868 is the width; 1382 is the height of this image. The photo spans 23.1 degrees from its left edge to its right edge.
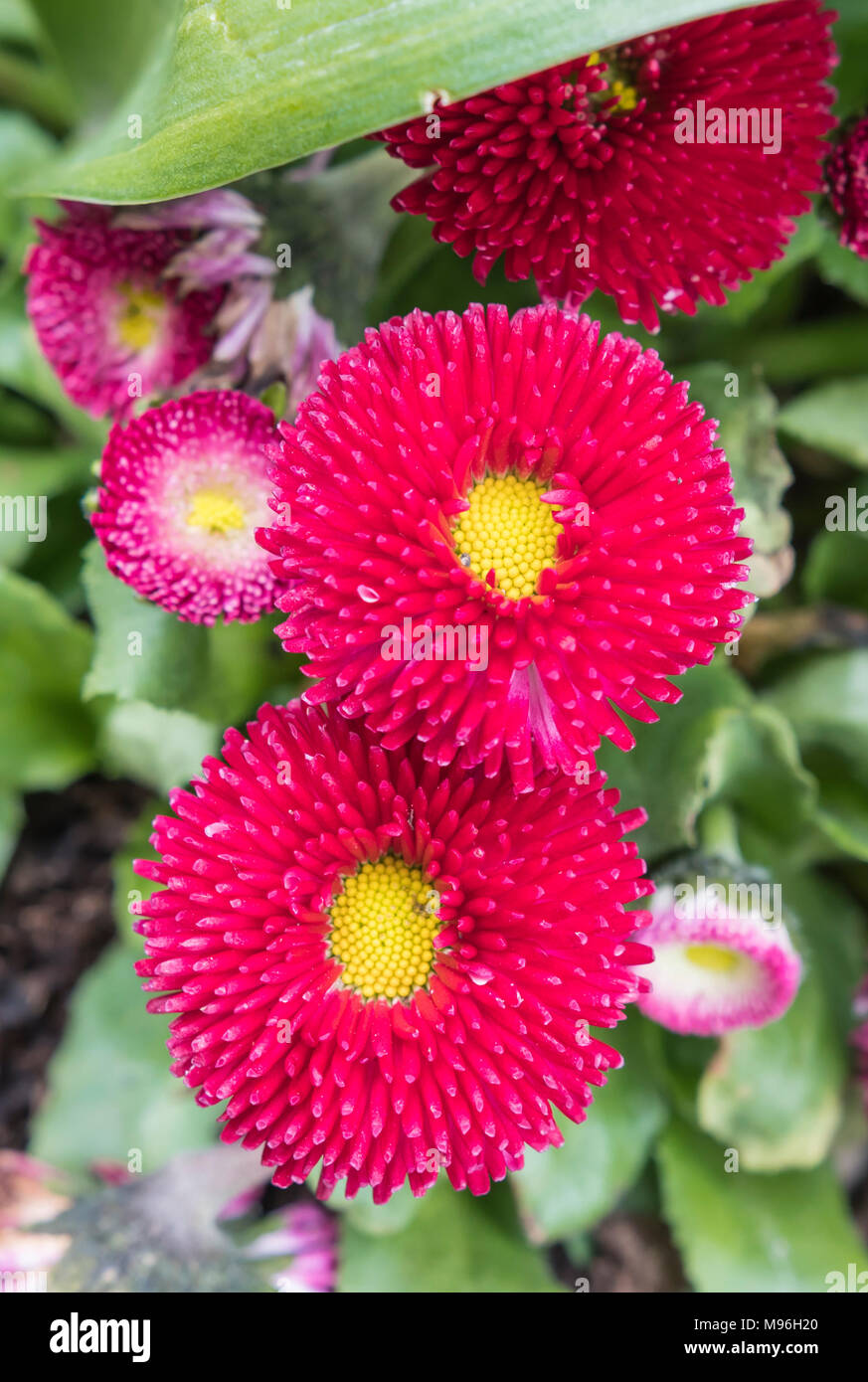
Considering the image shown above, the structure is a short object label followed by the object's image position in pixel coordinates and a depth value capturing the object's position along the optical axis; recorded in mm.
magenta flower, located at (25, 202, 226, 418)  227
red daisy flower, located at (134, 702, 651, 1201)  190
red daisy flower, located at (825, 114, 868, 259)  217
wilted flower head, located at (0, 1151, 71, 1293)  256
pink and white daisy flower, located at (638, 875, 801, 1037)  225
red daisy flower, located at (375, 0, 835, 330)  199
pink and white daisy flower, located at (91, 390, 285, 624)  208
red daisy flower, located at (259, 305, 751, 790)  186
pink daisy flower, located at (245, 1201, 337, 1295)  258
